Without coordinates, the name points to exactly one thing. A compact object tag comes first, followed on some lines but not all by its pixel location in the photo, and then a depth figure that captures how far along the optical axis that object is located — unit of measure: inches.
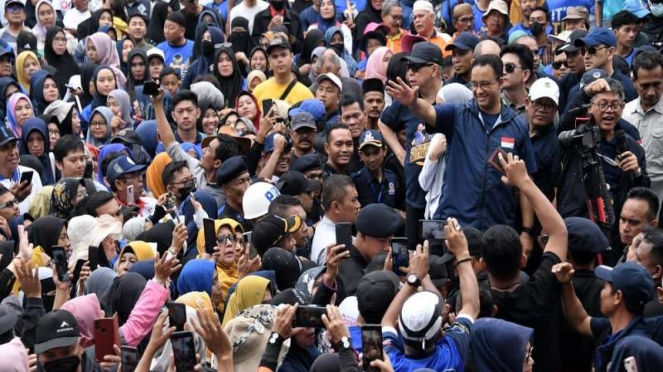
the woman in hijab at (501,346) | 282.5
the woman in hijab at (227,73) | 642.2
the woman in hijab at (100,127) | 609.6
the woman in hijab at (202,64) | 673.0
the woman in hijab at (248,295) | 340.2
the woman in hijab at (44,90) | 653.3
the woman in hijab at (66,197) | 485.7
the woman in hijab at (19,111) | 620.1
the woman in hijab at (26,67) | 691.4
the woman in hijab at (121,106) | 621.9
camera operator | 400.8
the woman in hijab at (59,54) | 728.3
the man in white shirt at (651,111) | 429.4
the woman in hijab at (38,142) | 575.7
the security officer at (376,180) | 468.1
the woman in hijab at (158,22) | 783.1
